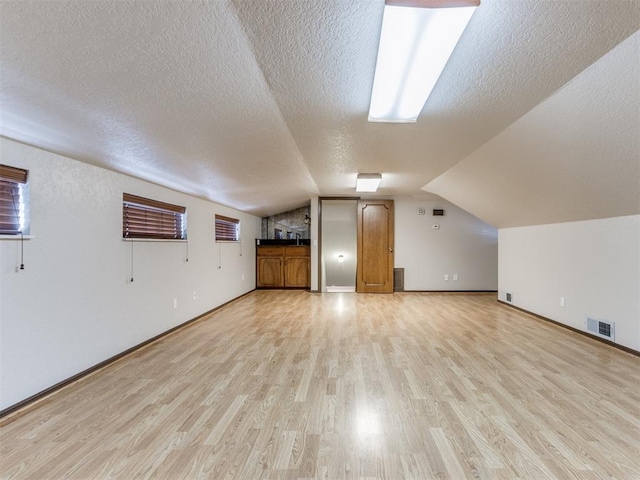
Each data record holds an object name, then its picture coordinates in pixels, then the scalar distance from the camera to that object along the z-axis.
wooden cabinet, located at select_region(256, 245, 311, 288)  8.09
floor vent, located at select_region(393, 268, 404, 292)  7.63
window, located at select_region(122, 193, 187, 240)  3.44
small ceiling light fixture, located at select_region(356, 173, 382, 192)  4.91
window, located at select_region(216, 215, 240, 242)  5.95
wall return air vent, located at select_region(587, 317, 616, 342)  3.55
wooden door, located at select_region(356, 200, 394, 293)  7.55
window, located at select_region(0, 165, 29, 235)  2.17
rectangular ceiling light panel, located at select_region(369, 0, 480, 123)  1.35
